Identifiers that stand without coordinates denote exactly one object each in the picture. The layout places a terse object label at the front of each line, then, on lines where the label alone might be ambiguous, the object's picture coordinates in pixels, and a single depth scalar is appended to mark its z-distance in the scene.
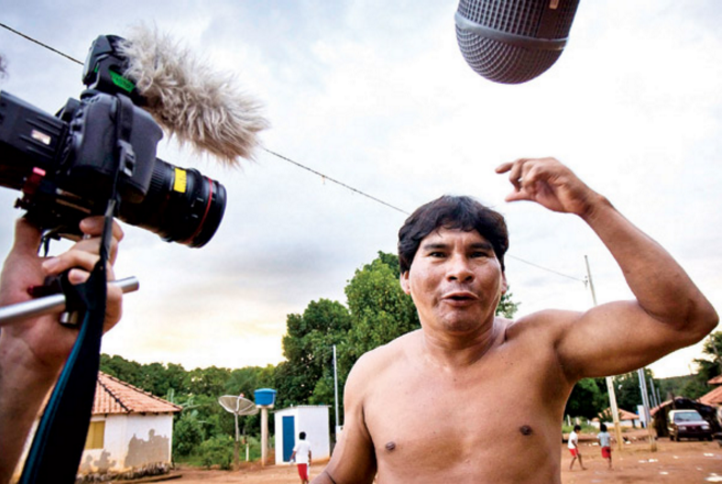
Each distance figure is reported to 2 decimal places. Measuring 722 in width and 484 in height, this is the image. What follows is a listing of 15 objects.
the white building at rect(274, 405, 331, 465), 24.77
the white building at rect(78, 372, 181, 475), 18.52
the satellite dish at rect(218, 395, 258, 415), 20.64
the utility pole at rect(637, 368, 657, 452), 21.66
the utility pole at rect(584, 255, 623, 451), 19.14
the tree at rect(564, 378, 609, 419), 33.19
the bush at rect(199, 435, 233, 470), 24.50
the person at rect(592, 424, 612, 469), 14.73
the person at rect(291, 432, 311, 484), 12.80
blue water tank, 23.69
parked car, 26.14
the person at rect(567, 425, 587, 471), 15.10
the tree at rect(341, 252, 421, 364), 23.41
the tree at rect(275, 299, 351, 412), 39.12
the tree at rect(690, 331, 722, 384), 43.59
